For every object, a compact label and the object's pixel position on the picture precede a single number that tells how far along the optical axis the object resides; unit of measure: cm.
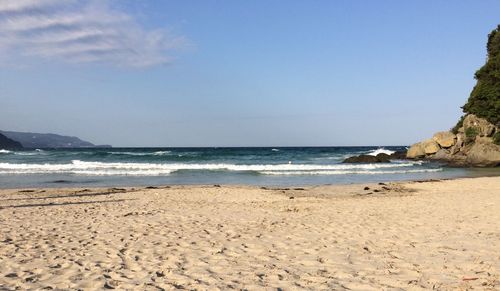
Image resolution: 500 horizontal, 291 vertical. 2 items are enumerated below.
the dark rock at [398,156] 4994
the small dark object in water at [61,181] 2505
